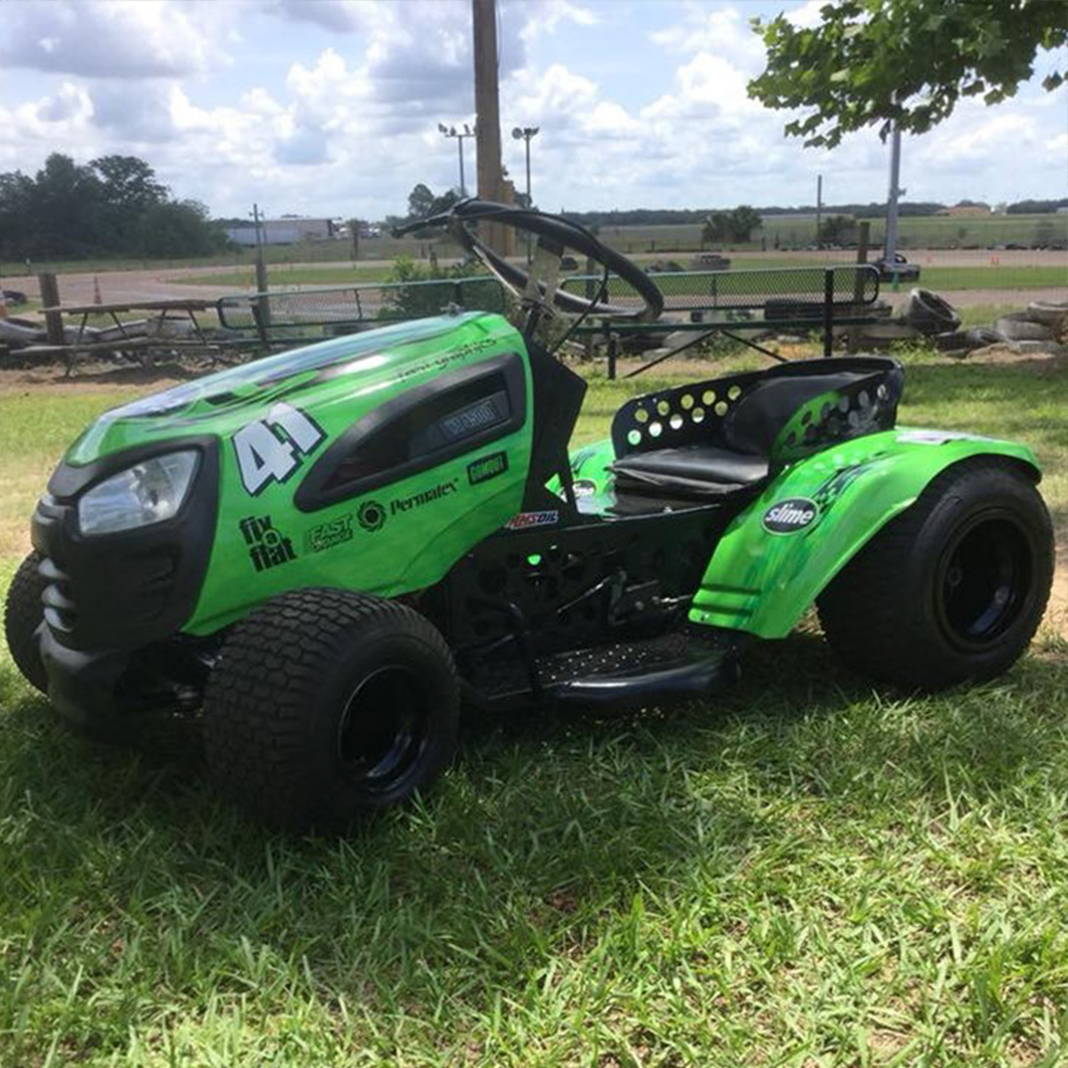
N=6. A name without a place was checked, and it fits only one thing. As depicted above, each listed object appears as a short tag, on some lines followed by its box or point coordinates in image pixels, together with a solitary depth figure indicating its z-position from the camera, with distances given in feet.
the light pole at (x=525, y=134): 91.44
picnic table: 51.54
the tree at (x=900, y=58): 30.09
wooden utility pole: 39.27
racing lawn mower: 8.55
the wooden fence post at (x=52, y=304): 55.11
